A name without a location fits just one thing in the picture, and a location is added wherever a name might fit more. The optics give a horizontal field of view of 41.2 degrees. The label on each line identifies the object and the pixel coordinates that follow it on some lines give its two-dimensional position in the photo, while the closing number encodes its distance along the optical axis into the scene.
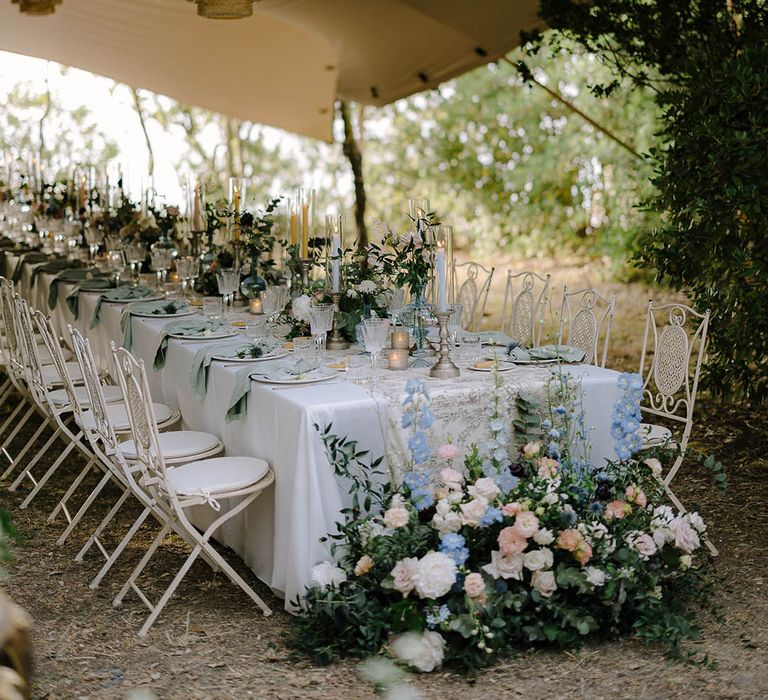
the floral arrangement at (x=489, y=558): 3.01
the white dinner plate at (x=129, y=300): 5.22
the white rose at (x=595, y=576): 3.07
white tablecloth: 3.20
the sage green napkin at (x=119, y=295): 5.25
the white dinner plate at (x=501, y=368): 3.60
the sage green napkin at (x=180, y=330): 4.30
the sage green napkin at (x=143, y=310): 4.78
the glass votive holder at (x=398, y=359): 3.68
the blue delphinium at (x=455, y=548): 3.01
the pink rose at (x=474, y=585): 2.99
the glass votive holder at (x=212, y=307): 4.78
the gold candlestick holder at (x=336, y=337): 4.09
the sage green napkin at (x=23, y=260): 6.79
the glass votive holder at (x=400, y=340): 3.79
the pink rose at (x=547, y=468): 3.22
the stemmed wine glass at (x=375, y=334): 3.53
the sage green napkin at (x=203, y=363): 3.85
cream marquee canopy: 6.72
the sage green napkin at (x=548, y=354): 3.75
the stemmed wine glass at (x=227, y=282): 4.65
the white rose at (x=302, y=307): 4.05
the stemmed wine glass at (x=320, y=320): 3.76
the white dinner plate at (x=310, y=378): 3.42
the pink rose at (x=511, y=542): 3.03
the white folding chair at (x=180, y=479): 3.24
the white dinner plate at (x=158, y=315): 4.79
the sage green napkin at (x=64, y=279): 5.92
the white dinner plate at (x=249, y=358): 3.78
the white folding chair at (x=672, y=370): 3.82
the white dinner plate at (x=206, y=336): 4.25
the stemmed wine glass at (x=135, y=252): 5.66
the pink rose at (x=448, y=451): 3.13
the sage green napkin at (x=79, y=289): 5.60
